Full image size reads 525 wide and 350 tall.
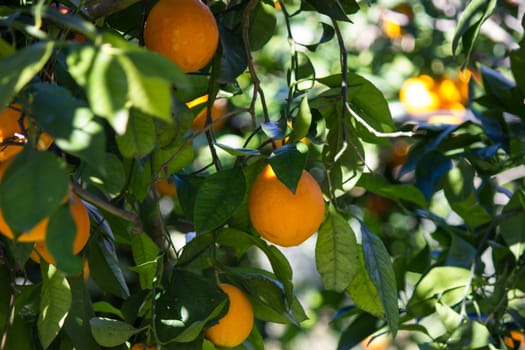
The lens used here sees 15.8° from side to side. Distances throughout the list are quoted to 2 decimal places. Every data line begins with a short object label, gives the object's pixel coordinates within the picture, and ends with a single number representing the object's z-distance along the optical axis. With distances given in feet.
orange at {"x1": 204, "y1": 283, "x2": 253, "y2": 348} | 6.05
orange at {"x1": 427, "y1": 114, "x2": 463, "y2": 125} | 8.54
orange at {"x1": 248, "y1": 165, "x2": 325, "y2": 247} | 5.89
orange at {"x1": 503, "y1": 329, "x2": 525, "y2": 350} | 7.54
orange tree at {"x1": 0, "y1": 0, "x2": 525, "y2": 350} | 4.93
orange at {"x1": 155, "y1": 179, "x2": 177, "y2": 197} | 9.57
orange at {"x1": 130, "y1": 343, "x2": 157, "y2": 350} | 6.00
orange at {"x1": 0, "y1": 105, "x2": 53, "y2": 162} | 5.72
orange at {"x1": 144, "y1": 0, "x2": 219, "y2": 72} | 5.83
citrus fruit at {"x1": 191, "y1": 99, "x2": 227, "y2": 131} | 7.24
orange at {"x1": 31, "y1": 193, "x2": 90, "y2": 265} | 5.54
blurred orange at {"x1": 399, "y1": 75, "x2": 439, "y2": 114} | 11.31
